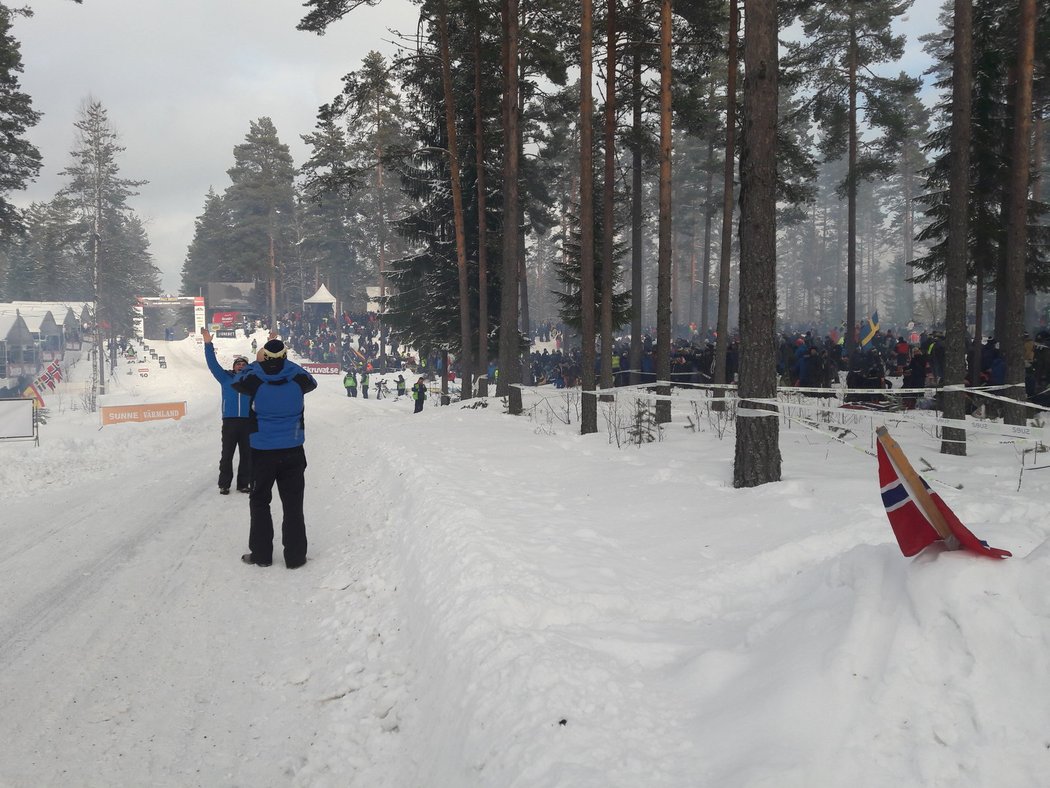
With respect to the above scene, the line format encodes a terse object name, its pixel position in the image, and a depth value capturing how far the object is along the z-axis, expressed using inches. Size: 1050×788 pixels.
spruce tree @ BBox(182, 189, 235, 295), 2694.4
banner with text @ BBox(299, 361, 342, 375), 1806.3
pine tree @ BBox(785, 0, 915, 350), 843.4
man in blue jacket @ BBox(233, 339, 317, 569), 233.9
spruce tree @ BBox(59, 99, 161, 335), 1739.7
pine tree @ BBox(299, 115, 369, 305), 1584.6
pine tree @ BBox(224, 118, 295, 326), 2297.0
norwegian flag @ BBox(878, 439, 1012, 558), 111.3
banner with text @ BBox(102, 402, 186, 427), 818.2
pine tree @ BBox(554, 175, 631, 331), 649.0
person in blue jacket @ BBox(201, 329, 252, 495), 355.9
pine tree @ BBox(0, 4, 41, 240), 928.9
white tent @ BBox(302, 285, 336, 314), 2261.3
